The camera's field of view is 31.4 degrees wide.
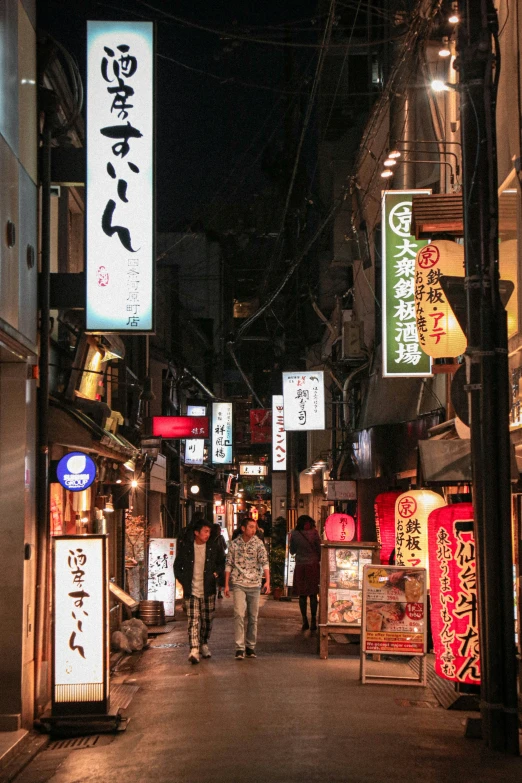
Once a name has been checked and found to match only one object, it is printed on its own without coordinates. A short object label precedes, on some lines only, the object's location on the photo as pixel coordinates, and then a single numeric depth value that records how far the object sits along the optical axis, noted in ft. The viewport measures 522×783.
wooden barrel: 68.33
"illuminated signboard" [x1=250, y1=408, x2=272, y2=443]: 132.36
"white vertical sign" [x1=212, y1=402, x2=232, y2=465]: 133.39
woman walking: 60.29
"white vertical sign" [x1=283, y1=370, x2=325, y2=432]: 97.30
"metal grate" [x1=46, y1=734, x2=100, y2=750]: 30.91
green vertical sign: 52.80
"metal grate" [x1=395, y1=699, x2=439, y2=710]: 35.37
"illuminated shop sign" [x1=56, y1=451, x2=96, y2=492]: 41.96
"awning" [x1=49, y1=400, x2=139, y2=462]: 38.91
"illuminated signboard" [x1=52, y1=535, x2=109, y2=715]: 32.55
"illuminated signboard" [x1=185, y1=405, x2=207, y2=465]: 125.80
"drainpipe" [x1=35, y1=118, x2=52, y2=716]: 35.12
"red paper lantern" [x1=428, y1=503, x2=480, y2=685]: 32.09
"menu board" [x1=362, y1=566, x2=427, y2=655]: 40.45
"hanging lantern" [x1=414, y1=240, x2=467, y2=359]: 41.09
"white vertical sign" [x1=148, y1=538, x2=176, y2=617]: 71.26
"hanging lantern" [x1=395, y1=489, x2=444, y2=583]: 44.14
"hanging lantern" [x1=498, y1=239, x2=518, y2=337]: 44.16
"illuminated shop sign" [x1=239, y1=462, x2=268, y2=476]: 181.57
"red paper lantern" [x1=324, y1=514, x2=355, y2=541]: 77.05
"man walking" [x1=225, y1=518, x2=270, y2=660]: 47.73
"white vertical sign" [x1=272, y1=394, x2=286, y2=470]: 120.47
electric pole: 27.30
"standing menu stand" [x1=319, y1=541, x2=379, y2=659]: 47.62
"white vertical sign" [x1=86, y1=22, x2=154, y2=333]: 40.91
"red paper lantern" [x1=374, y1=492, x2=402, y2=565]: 54.60
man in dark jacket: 47.52
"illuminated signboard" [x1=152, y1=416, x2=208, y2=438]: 89.51
